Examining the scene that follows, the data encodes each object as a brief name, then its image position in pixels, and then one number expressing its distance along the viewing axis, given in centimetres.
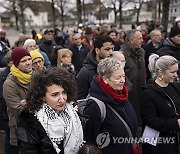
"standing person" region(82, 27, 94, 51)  867
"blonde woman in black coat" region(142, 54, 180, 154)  287
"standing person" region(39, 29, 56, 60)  771
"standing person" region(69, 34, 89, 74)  685
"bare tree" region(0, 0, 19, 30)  3518
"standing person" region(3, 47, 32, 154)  304
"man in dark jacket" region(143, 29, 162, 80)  641
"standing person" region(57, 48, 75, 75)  460
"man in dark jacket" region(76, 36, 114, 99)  357
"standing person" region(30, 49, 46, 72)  400
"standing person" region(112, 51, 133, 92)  350
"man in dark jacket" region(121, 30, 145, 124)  439
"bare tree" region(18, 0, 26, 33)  3039
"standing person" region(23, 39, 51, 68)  513
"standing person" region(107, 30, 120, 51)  738
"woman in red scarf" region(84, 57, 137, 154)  249
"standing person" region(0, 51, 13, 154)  343
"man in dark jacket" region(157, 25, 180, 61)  497
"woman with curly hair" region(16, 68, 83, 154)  197
